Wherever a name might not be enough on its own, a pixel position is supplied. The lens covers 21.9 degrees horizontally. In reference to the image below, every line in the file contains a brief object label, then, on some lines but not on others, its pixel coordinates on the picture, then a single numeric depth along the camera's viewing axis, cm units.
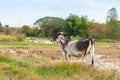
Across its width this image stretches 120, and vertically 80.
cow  1129
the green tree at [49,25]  6938
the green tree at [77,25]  6338
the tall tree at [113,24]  5762
